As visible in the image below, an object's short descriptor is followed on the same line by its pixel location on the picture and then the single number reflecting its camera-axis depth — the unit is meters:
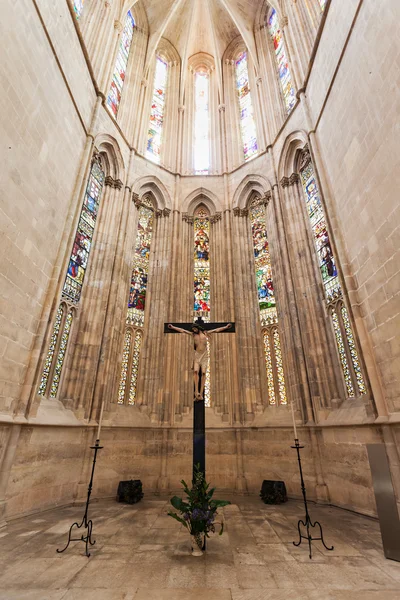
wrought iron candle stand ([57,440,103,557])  4.11
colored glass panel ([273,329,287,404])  9.40
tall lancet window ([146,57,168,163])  14.14
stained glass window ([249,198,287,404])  9.64
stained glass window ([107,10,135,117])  12.56
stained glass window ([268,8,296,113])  12.03
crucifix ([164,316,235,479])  4.95
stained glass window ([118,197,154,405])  9.73
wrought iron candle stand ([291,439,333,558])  4.15
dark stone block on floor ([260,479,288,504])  7.33
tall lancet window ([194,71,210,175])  14.49
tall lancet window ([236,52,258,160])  13.97
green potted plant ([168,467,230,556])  4.11
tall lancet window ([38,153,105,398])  7.91
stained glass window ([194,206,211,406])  11.29
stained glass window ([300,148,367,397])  7.68
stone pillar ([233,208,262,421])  9.67
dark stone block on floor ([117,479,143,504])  7.44
